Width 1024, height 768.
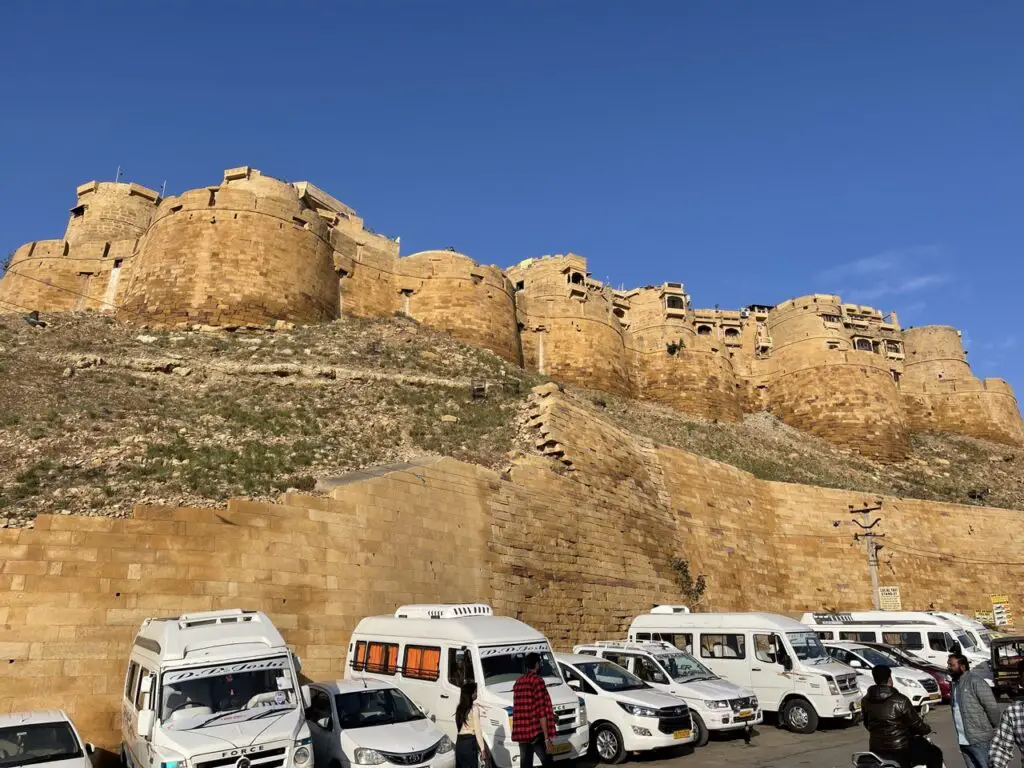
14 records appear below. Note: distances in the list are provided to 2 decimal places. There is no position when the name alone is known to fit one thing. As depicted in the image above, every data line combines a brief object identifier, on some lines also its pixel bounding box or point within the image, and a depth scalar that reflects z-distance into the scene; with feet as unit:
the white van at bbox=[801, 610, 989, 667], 49.52
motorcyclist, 16.51
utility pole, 70.38
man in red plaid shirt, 21.44
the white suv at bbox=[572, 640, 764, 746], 30.04
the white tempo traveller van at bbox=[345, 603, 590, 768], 24.59
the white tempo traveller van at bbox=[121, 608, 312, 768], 19.29
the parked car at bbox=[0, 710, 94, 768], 19.63
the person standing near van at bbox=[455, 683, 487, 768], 21.85
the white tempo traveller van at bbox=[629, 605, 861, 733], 33.55
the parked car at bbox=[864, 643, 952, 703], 42.80
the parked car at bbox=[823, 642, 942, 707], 37.68
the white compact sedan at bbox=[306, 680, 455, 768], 21.13
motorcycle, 15.99
